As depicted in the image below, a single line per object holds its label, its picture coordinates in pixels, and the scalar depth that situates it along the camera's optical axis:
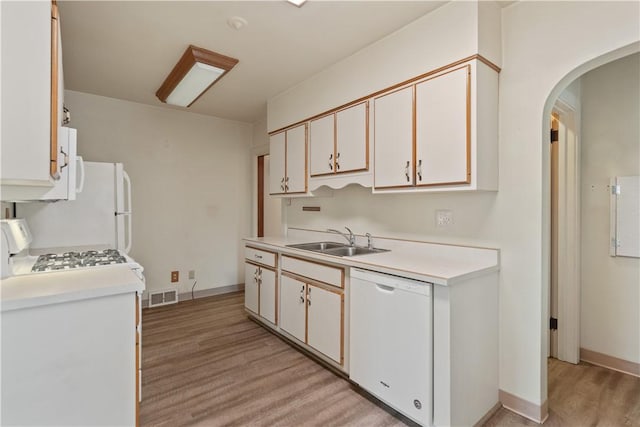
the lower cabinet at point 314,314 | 2.35
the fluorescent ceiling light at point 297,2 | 1.96
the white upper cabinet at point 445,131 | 1.89
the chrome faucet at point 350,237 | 3.01
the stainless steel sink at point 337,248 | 2.86
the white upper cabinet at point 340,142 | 2.54
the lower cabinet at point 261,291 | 3.11
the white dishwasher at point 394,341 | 1.74
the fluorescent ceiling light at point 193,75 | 2.63
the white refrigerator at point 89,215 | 2.66
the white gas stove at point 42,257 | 1.72
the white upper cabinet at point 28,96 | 1.30
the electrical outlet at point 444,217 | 2.32
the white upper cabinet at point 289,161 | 3.19
